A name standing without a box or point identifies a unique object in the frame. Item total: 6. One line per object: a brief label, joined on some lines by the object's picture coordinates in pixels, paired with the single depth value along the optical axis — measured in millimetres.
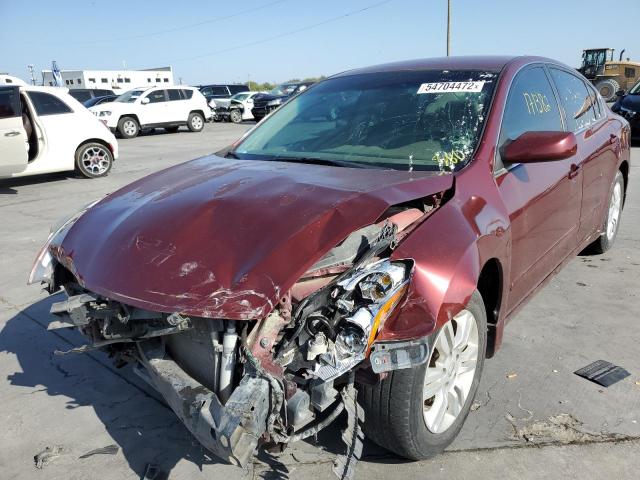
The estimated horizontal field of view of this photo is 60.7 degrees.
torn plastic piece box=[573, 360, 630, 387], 3064
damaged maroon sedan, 1976
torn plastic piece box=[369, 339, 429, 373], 1975
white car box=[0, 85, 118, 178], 8734
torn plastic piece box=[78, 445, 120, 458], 2639
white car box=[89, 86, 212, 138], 18875
